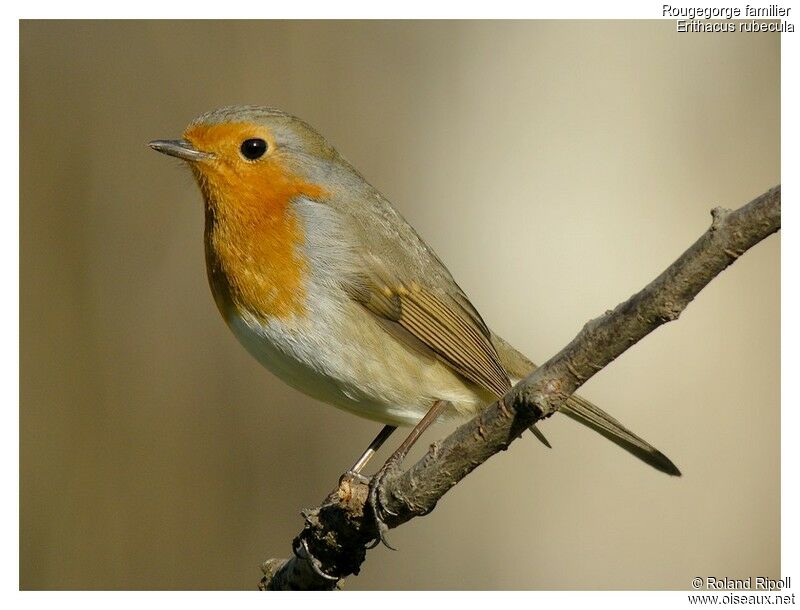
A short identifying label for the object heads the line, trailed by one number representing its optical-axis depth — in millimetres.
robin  6492
